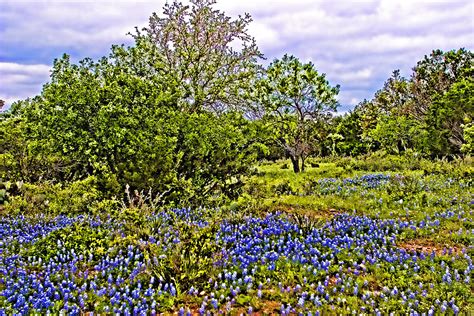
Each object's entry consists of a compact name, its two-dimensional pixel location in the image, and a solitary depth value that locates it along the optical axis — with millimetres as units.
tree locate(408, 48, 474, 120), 31616
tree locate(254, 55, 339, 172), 22953
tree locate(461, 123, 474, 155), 16094
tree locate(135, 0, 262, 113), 15375
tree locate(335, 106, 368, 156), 41944
